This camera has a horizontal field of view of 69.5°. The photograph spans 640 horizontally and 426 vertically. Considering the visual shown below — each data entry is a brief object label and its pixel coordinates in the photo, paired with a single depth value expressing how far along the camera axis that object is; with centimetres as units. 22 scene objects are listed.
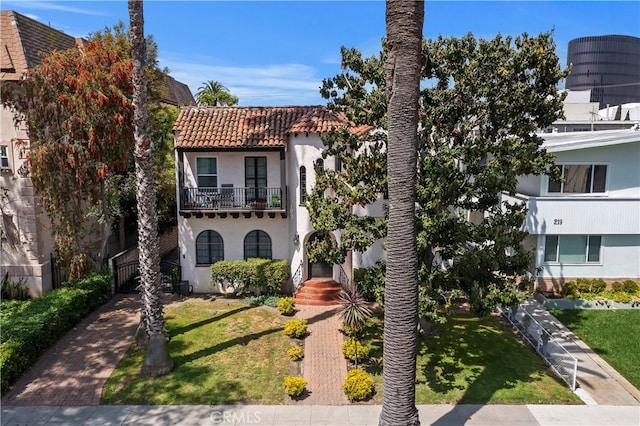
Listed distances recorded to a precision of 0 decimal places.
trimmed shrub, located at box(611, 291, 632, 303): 2002
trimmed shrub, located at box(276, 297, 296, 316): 1886
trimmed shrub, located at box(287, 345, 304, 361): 1492
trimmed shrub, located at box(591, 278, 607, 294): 2067
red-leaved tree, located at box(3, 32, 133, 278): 1755
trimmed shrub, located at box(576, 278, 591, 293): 2064
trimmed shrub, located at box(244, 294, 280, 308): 2018
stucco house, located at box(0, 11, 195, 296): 1967
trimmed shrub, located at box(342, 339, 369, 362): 1473
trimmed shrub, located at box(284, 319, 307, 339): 1652
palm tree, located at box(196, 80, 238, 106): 4684
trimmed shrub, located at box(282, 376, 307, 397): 1275
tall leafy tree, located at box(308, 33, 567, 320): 1346
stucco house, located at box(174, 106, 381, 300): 2117
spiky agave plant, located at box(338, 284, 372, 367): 1517
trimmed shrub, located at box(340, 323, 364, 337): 1542
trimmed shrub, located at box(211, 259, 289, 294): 2086
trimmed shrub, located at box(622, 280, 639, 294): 2062
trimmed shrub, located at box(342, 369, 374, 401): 1266
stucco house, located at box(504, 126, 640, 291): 2048
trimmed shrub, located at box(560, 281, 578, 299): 2053
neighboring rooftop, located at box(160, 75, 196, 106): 4579
